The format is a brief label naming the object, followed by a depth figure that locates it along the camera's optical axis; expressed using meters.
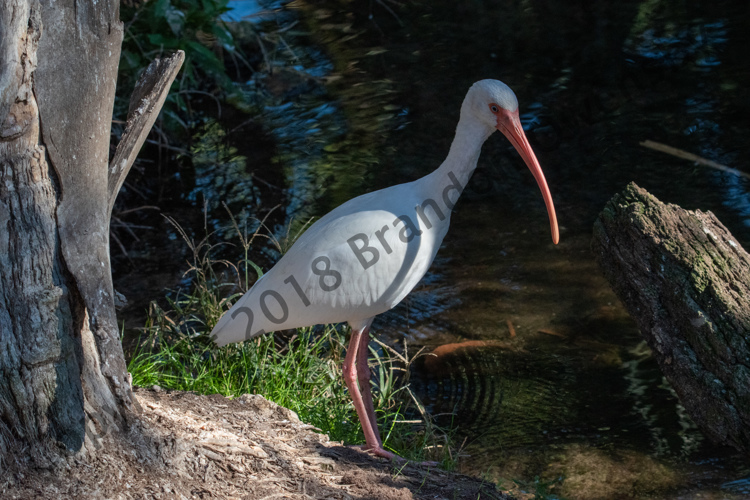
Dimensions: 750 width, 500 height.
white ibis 3.64
